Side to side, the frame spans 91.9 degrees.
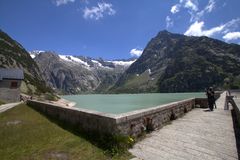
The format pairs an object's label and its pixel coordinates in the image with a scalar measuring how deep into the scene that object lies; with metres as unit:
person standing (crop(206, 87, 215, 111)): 12.30
